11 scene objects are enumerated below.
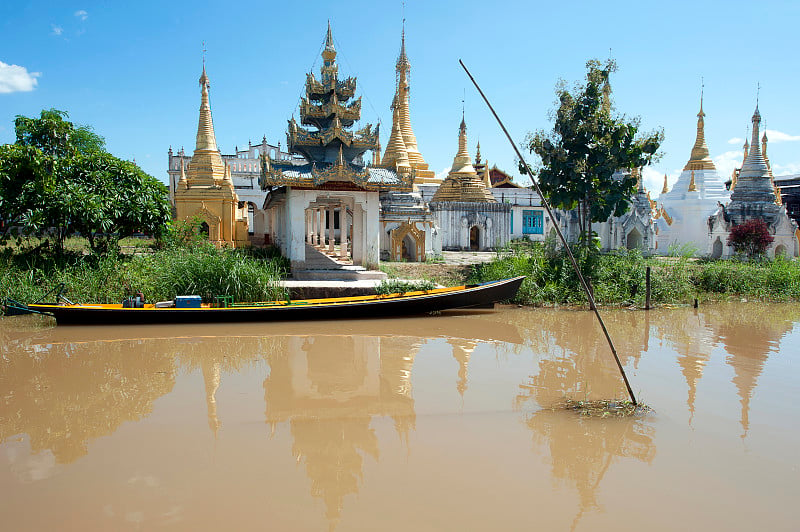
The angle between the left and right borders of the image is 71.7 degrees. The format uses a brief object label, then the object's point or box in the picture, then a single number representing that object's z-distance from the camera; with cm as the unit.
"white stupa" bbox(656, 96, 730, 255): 2425
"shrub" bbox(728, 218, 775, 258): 1938
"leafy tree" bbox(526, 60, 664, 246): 1566
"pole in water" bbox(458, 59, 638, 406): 572
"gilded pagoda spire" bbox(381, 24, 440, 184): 2625
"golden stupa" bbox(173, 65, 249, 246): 2009
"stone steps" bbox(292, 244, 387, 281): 1426
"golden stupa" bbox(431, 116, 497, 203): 2488
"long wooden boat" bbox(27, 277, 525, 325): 1031
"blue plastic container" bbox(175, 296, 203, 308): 1062
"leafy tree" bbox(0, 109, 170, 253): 1224
